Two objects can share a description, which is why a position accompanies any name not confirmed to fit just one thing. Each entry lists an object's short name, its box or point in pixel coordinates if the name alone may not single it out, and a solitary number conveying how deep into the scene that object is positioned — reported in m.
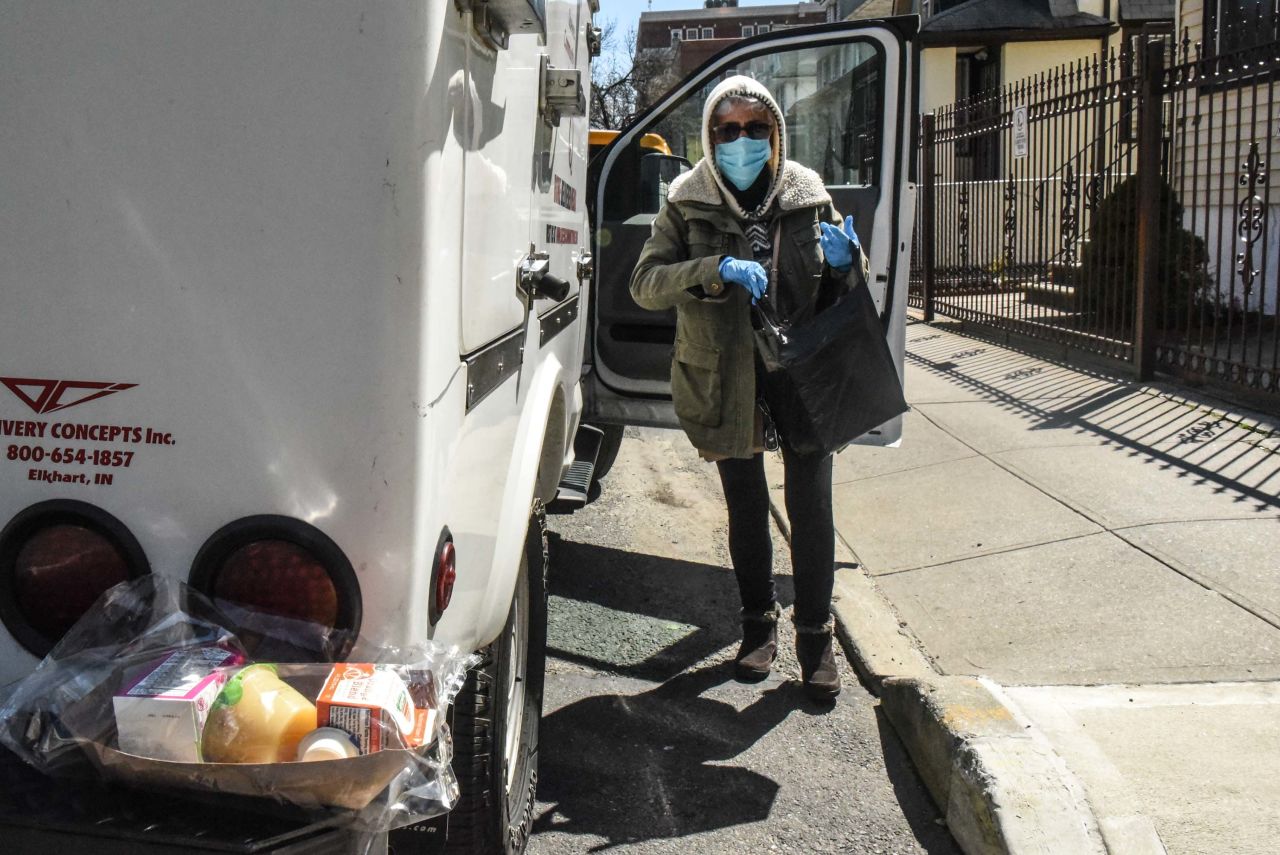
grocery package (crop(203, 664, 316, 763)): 1.75
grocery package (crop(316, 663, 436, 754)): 1.79
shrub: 8.76
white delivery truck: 1.85
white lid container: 1.75
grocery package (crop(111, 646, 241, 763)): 1.74
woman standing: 3.72
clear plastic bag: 1.74
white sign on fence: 10.52
